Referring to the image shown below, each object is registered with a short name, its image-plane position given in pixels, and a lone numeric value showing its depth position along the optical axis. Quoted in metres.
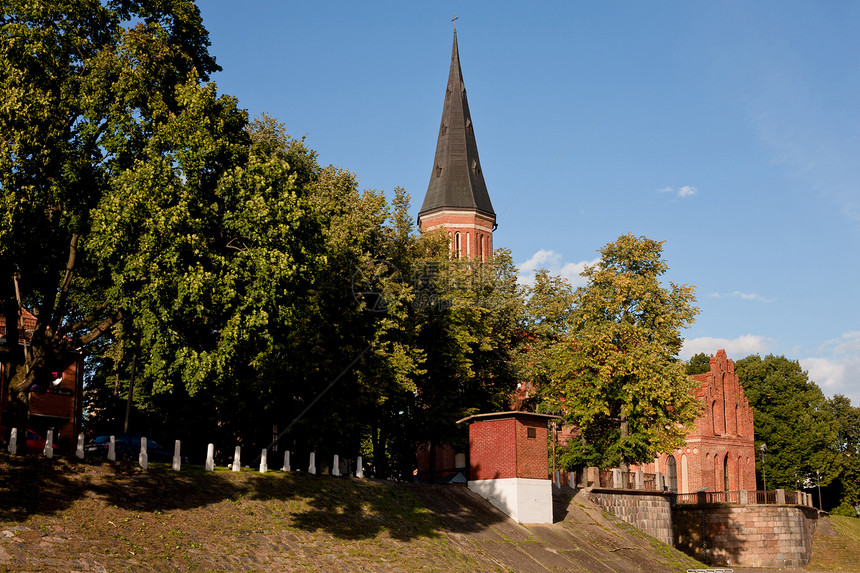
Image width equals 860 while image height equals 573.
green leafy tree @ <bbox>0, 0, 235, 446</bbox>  19.52
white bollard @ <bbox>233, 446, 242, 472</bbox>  23.45
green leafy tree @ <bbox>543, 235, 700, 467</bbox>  39.88
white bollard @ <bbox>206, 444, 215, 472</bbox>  22.58
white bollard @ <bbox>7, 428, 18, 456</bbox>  18.69
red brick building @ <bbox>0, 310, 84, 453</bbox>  31.73
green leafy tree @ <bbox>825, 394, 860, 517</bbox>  72.06
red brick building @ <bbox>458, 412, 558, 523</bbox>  27.36
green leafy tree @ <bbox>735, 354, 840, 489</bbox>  70.62
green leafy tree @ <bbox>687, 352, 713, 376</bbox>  84.94
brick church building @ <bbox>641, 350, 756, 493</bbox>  64.12
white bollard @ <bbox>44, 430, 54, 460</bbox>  19.28
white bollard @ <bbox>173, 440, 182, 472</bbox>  21.62
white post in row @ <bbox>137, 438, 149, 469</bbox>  20.88
